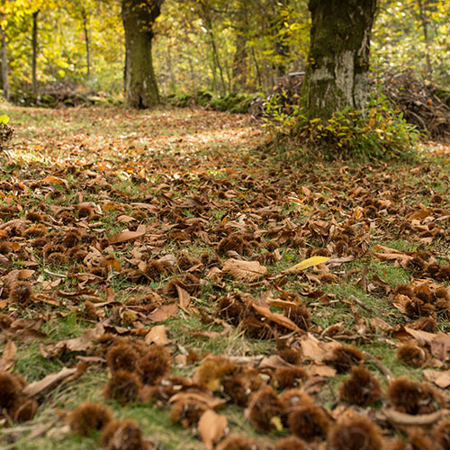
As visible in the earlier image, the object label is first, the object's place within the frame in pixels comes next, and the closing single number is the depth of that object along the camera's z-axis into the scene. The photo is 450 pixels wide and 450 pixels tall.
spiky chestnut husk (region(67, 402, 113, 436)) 1.05
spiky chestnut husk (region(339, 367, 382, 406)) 1.23
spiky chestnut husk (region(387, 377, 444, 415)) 1.16
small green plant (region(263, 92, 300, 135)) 6.07
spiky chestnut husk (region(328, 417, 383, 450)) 0.97
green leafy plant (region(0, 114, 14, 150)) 4.25
